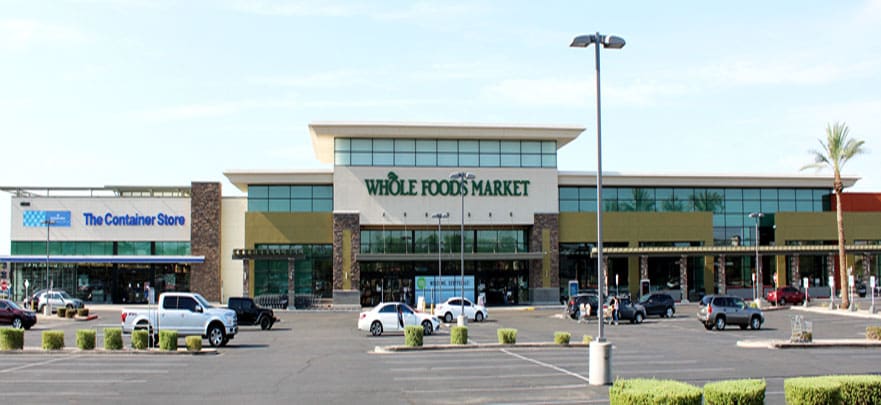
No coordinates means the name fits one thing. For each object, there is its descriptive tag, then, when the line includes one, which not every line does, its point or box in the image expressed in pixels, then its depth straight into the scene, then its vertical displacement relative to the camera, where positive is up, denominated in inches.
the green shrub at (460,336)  1226.6 -119.9
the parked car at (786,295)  2583.7 -131.2
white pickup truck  1272.1 -98.7
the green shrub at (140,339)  1154.7 -116.6
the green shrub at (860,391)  510.3 -83.0
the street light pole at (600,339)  781.3 -79.8
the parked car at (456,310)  1964.8 -134.6
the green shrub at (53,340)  1165.2 -119.1
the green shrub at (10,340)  1162.0 -118.2
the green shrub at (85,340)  1159.6 -118.0
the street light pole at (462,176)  1779.0 +160.9
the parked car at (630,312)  1895.9 -132.7
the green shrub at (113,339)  1154.7 -116.5
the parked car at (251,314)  1758.1 -126.4
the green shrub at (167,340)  1145.4 -116.9
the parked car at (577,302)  1996.8 -118.7
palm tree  2325.3 +272.0
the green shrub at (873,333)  1291.8 -122.5
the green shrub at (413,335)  1190.9 -115.5
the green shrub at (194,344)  1147.9 -122.4
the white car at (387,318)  1514.5 -116.8
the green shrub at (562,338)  1237.7 -124.4
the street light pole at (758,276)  2598.4 -76.1
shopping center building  2652.6 +67.6
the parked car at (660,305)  2107.5 -129.8
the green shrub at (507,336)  1240.2 -121.4
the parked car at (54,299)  2344.0 -127.7
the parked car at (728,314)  1651.1 -119.8
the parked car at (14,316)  1729.8 -127.4
